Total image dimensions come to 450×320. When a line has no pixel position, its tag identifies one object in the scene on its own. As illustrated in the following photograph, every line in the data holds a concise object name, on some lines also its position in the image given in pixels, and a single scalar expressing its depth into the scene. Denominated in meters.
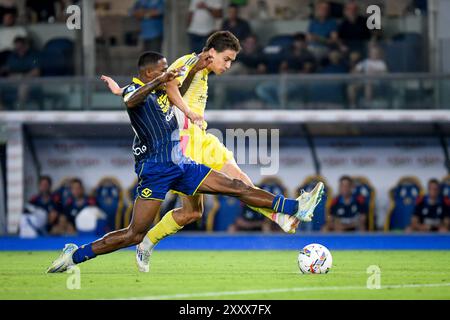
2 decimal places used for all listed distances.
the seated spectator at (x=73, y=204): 19.06
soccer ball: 10.33
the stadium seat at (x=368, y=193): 19.42
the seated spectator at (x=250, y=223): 19.00
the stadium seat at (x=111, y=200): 19.91
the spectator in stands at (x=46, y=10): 20.47
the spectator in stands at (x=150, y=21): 20.11
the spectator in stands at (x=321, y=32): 19.45
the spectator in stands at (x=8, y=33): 20.34
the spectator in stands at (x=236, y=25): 19.39
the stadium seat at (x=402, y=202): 19.59
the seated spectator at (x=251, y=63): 19.48
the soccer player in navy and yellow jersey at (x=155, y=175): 10.04
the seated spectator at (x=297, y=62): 19.52
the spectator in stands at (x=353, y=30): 19.34
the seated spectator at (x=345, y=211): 18.66
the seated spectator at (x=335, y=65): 19.56
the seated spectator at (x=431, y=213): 18.50
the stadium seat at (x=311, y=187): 19.56
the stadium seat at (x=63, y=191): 19.44
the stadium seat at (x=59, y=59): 20.09
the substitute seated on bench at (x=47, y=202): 19.09
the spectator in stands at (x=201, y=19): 19.75
